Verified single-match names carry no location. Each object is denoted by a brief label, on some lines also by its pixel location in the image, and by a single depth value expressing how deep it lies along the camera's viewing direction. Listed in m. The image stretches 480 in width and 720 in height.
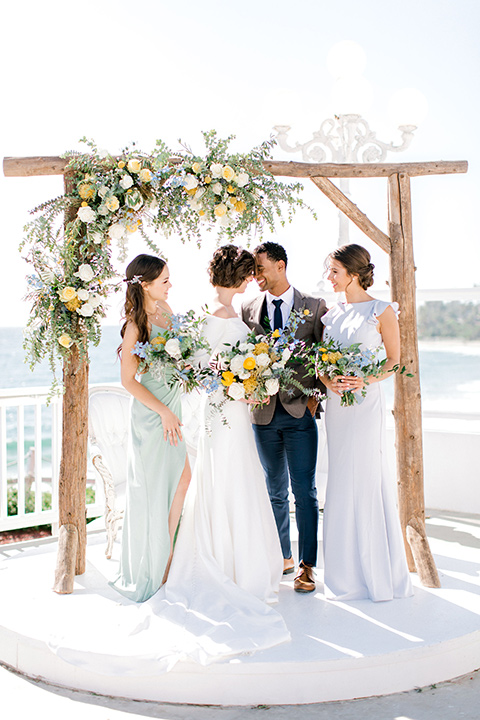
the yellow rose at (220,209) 3.96
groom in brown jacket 3.88
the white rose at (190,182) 3.89
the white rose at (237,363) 3.45
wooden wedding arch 4.00
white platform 2.97
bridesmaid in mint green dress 3.66
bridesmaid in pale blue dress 3.73
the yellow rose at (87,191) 3.84
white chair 4.36
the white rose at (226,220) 4.02
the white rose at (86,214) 3.79
